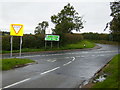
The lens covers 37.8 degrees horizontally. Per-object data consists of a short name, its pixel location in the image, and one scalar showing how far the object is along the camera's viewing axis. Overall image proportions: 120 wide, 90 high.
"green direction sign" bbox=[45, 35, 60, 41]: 30.20
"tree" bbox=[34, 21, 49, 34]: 58.54
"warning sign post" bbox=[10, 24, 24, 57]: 16.95
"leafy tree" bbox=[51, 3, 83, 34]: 44.09
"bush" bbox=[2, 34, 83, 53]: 27.69
